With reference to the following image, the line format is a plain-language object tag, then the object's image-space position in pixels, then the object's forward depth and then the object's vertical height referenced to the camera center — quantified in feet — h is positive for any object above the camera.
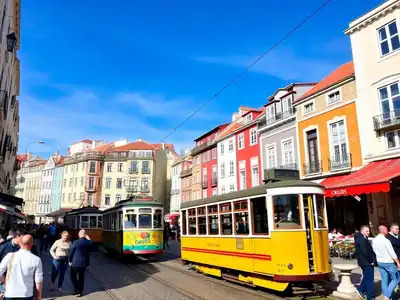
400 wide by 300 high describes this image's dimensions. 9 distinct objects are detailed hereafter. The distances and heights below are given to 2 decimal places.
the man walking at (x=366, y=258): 26.09 -3.02
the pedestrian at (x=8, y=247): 24.72 -1.60
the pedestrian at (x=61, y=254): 32.81 -2.84
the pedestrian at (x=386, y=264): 24.47 -3.26
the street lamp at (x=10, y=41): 61.52 +32.69
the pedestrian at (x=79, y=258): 30.81 -3.07
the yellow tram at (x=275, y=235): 28.19 -1.31
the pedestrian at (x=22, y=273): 15.57 -2.18
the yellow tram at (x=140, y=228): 54.80 -0.93
